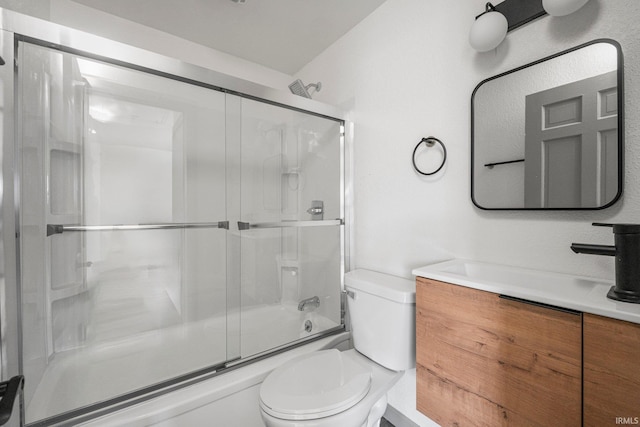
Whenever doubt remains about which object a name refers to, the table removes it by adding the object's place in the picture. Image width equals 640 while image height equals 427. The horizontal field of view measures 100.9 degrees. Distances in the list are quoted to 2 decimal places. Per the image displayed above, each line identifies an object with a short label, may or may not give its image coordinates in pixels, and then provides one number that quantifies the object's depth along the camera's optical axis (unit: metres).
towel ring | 1.32
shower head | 1.94
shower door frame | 0.93
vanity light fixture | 1.02
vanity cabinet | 0.71
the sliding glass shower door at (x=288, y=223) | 1.67
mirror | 0.87
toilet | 0.98
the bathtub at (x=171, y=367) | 1.09
